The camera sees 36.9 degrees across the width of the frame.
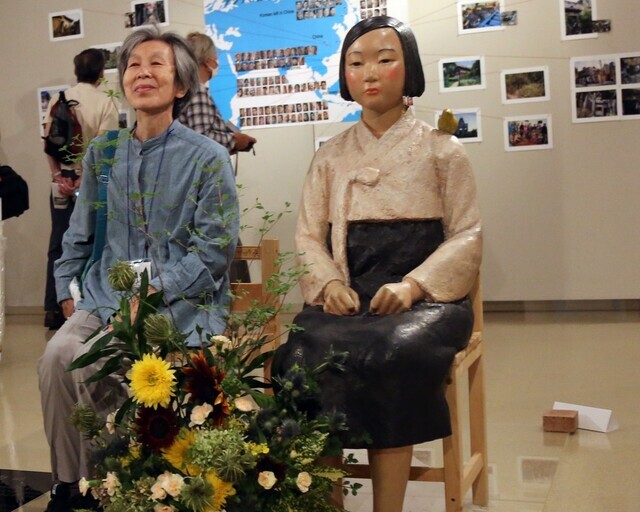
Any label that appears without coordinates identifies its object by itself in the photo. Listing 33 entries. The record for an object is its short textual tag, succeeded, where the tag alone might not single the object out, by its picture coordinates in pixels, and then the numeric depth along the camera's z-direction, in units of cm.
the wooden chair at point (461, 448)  260
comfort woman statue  238
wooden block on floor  355
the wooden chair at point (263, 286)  297
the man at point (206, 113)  418
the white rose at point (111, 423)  229
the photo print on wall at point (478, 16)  573
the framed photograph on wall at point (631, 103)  557
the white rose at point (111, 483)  217
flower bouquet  208
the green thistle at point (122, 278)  222
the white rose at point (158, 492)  206
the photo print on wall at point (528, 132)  573
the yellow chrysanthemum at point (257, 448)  210
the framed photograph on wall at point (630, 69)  556
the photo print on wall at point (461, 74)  580
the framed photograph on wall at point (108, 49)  661
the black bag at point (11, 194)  523
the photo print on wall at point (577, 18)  559
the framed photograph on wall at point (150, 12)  652
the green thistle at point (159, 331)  221
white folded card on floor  353
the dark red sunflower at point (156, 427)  217
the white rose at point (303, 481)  215
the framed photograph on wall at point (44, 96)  690
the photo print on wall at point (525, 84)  570
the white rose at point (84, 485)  221
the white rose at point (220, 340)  230
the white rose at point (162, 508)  208
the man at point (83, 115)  573
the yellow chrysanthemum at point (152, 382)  213
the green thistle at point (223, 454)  205
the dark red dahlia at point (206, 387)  219
